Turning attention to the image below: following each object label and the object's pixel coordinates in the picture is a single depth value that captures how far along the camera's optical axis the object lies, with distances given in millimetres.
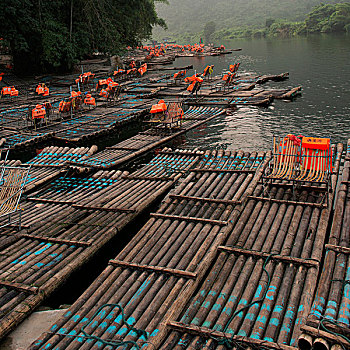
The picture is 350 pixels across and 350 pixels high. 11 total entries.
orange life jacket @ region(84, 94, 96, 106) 31578
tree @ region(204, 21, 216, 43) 162625
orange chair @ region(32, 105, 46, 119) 25109
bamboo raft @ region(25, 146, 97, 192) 16828
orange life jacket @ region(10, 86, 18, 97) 36522
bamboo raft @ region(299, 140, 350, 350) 6184
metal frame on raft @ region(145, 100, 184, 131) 24828
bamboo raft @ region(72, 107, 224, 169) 18844
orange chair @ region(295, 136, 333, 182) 12078
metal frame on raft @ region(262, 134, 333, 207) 12000
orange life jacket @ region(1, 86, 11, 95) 36509
